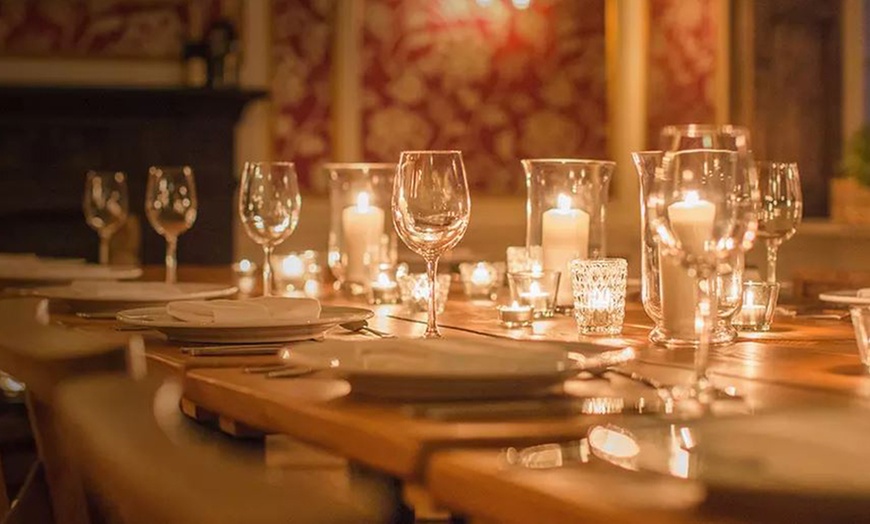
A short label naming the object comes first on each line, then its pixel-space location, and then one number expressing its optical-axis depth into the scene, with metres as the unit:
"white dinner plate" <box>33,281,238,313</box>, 2.53
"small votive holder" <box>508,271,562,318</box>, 2.46
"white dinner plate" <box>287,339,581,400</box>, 1.67
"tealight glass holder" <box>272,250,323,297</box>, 2.97
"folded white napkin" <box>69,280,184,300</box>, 2.55
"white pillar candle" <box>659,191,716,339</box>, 2.19
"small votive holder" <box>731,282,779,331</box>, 2.32
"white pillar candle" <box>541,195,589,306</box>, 2.56
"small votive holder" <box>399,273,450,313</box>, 2.62
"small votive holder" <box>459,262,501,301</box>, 2.85
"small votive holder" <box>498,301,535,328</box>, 2.36
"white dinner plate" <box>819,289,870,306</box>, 2.45
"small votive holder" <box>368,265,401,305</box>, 2.75
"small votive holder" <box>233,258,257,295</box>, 3.17
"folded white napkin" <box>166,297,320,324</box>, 2.16
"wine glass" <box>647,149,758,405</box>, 1.75
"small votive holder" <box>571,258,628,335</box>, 2.27
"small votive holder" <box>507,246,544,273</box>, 2.58
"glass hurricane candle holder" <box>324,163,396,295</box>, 2.92
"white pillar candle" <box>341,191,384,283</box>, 2.92
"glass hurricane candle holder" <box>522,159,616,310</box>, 2.56
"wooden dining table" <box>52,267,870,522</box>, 1.34
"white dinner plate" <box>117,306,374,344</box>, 2.11
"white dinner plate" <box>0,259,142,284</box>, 3.01
